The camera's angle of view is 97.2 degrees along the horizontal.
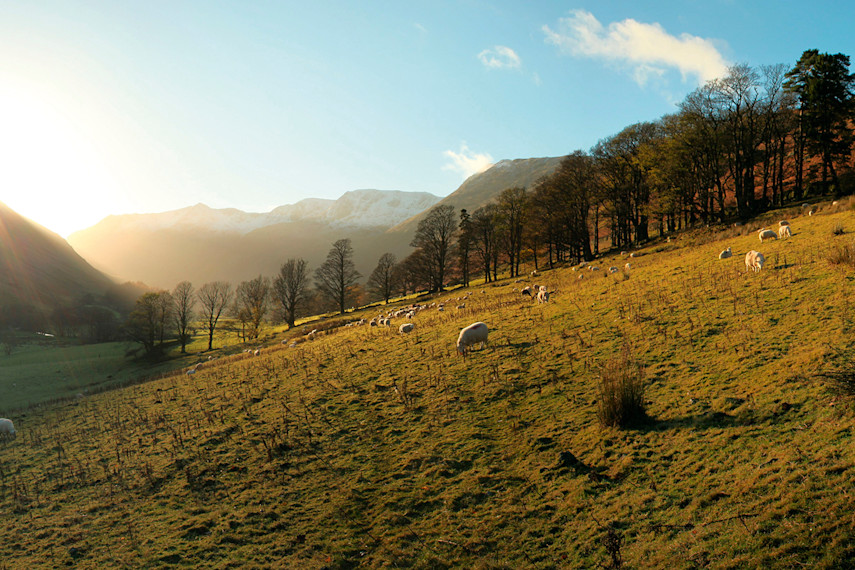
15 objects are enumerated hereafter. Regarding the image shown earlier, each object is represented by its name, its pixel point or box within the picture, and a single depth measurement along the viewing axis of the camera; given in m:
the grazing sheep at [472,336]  15.55
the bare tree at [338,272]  76.00
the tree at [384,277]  82.56
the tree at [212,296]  68.50
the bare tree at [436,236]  68.12
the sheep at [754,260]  14.79
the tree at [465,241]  65.81
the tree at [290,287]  72.50
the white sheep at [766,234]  20.55
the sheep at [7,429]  17.62
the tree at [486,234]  64.75
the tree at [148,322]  58.56
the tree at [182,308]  64.31
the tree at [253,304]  64.94
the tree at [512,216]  61.62
